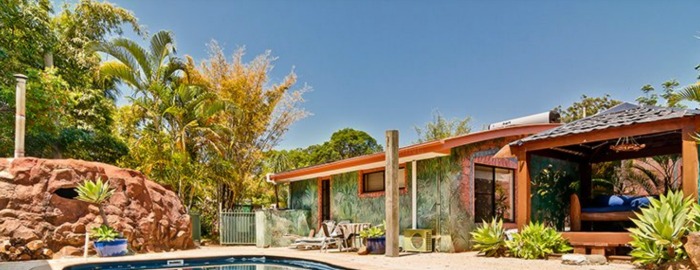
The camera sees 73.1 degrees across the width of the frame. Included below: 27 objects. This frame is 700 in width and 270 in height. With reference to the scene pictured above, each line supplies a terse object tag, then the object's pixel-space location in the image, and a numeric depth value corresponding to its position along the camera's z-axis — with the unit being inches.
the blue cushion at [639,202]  347.4
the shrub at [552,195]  448.1
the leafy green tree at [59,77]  480.4
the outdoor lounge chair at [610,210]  340.2
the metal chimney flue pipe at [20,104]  410.3
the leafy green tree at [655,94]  775.1
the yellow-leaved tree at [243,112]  645.3
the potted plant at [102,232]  410.0
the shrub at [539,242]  343.6
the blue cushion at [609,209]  346.3
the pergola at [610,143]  281.7
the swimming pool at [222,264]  372.5
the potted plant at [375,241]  423.5
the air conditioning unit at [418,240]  428.8
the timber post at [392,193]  376.5
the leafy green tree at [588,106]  889.8
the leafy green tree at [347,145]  1312.7
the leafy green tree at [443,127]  1122.0
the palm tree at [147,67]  566.3
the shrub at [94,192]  421.4
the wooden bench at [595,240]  311.4
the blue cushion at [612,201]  376.0
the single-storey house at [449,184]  426.6
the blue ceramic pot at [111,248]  408.8
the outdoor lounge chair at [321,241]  464.8
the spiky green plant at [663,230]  247.1
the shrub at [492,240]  366.9
